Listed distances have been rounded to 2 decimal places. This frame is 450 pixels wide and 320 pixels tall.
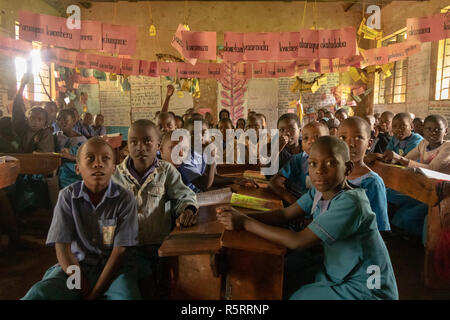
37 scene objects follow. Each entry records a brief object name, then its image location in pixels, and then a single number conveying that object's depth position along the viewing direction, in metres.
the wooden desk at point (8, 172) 2.43
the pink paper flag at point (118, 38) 3.90
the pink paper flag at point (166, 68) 5.82
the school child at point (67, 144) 3.67
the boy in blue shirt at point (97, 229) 1.38
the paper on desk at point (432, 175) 2.25
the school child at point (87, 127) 5.86
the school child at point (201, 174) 2.39
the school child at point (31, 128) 3.54
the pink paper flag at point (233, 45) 4.15
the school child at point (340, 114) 6.02
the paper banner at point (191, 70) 5.92
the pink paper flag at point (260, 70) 6.32
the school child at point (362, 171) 1.75
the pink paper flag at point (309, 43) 3.96
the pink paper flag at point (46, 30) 3.43
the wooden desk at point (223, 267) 1.33
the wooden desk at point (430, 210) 2.18
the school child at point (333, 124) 4.60
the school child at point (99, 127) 7.30
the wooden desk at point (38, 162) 3.16
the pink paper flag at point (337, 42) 3.84
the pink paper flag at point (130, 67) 5.78
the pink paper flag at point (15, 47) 4.15
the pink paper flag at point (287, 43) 4.18
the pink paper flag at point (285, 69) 6.18
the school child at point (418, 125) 4.68
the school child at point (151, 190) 1.75
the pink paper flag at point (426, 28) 3.38
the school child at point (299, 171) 2.40
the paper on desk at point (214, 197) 2.00
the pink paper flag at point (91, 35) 3.78
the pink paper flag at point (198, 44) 3.93
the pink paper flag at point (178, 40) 3.96
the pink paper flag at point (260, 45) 4.17
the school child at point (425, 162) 3.00
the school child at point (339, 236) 1.29
